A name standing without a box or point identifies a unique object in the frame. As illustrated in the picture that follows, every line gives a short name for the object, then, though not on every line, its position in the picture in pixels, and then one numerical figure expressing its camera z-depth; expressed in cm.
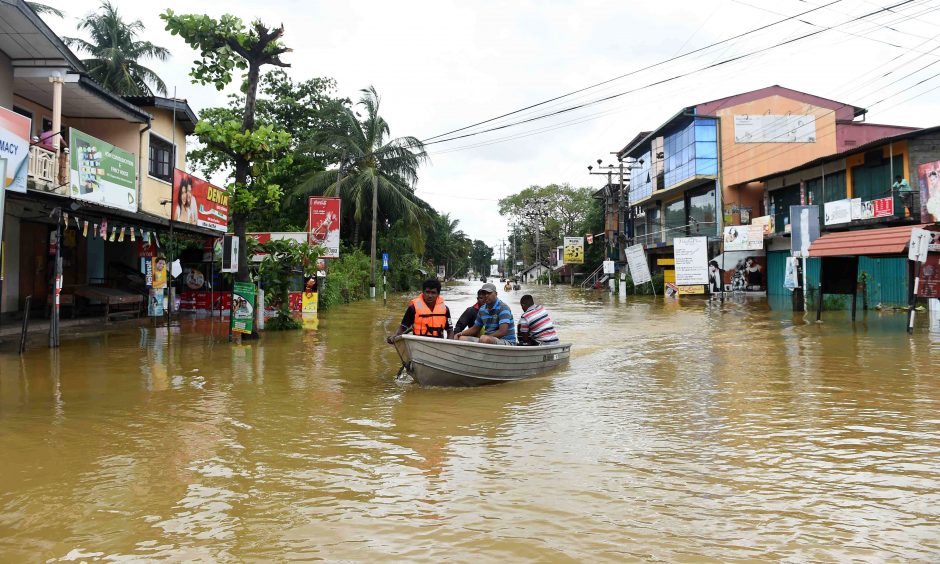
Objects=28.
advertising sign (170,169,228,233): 1814
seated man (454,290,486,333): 1059
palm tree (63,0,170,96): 3197
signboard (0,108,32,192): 1054
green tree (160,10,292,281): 1446
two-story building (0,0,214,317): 1305
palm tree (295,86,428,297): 3591
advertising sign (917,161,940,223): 1892
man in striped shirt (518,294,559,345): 1152
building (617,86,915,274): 3619
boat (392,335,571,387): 928
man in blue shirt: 1034
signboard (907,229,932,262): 1570
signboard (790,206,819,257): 2094
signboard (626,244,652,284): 3772
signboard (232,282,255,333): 1530
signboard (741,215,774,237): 3288
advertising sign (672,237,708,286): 3219
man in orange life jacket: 1004
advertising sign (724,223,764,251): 3294
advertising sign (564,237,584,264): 5759
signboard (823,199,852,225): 2624
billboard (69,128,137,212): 1348
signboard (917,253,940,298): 1599
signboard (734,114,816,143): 3644
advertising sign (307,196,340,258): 2370
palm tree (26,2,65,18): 2623
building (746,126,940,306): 2381
